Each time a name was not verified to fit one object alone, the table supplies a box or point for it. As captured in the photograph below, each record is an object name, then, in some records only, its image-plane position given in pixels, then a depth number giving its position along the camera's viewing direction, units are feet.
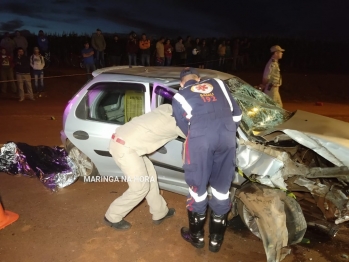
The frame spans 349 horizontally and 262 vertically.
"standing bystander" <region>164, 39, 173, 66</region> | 47.54
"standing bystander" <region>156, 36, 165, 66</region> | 46.73
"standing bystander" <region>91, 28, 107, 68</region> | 43.93
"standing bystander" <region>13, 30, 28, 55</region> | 39.52
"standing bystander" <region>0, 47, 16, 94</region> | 35.94
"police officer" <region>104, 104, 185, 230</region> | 11.23
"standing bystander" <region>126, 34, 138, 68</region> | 45.78
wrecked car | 10.78
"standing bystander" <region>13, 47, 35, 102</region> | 33.71
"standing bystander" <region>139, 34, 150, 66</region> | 45.85
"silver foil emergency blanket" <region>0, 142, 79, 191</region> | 15.65
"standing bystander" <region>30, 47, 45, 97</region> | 35.45
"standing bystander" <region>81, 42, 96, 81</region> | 40.63
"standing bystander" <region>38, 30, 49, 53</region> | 43.34
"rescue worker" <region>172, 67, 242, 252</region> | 9.90
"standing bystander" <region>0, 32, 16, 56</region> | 38.22
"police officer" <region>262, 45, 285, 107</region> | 23.59
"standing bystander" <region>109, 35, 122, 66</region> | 53.83
